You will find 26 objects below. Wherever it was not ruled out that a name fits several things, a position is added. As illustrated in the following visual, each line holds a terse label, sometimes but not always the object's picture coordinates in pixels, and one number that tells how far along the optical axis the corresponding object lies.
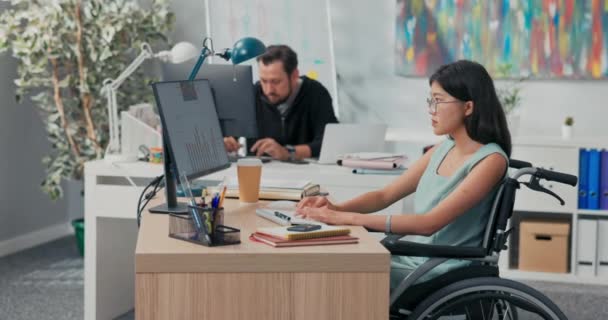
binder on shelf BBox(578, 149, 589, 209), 4.66
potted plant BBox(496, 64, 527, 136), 4.76
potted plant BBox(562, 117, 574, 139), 4.78
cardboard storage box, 4.63
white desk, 3.42
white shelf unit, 4.63
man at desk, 4.23
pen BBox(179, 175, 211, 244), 2.09
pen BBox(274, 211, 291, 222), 2.42
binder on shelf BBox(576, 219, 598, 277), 4.64
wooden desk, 2.00
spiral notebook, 2.10
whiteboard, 5.13
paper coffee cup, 2.78
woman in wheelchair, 2.38
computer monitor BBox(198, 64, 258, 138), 3.48
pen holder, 2.09
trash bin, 4.96
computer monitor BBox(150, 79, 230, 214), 2.49
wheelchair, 2.18
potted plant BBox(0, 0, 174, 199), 4.74
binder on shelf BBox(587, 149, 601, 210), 4.65
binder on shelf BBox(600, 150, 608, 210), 4.64
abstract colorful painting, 4.99
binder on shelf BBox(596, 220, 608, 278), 4.66
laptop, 3.64
